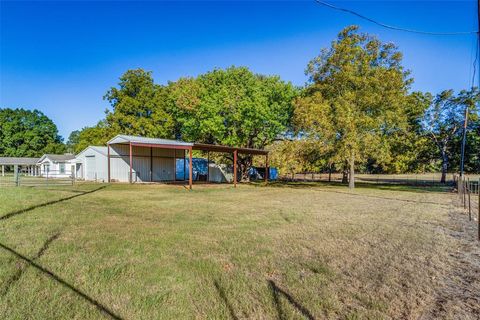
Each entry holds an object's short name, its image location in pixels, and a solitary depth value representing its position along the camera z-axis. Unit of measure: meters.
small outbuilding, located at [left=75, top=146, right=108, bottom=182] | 24.20
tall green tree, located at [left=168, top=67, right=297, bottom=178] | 24.58
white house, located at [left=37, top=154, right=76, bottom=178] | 32.46
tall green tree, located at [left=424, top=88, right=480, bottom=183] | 28.75
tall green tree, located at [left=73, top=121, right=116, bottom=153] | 33.16
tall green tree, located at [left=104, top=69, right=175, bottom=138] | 32.09
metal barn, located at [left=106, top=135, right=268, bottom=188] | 22.53
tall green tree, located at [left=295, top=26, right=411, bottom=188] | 19.72
